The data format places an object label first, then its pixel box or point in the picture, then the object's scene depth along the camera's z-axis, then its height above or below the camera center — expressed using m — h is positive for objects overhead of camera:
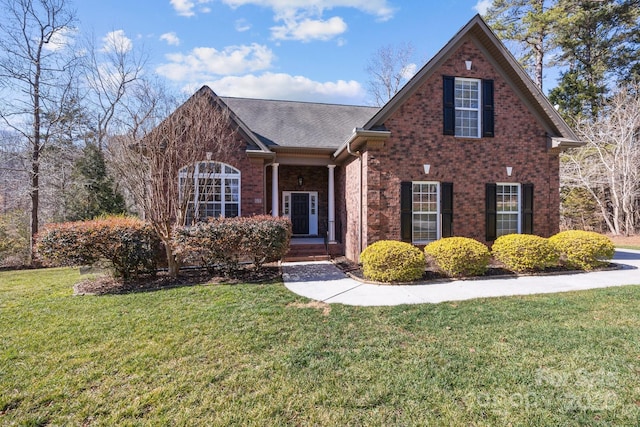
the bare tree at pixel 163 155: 7.50 +1.50
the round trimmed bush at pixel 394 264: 7.16 -1.27
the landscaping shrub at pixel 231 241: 7.41 -0.73
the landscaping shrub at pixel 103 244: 6.87 -0.74
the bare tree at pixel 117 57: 13.36 +7.47
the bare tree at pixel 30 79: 13.00 +6.03
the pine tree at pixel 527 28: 21.25 +13.60
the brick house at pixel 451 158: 8.91 +1.75
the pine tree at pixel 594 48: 19.78 +11.50
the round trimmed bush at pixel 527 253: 7.82 -1.11
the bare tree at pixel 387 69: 26.11 +12.87
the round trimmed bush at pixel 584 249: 8.16 -1.04
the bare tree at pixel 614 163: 16.59 +2.90
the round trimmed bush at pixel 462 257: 7.53 -1.16
